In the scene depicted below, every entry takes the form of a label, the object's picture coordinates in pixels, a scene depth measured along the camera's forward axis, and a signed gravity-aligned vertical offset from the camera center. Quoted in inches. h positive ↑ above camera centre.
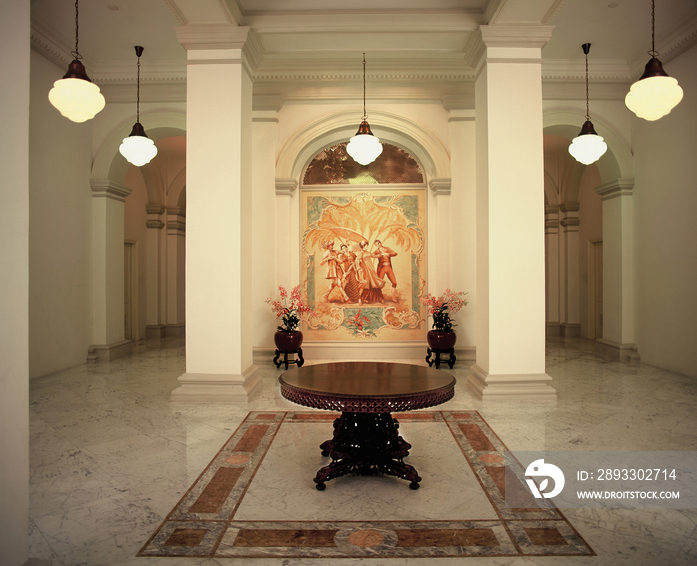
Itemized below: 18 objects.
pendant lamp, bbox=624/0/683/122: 201.3 +85.9
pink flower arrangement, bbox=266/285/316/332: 316.2 -17.0
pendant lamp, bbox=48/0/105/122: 215.0 +91.5
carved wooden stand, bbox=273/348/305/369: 318.0 -52.1
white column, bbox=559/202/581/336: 479.8 +12.5
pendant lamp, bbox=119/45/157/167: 273.7 +83.8
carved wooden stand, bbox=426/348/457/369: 315.0 -51.6
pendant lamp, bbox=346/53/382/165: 273.3 +83.8
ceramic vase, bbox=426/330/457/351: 312.3 -38.5
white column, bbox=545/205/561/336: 488.7 +16.1
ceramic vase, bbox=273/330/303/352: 313.1 -39.2
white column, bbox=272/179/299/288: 341.4 +40.1
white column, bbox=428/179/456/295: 343.0 +35.2
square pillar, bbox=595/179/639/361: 336.8 +12.2
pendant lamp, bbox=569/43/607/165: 269.0 +82.0
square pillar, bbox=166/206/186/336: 505.7 +15.6
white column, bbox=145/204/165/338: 491.5 +17.3
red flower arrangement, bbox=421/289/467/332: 316.8 -16.6
